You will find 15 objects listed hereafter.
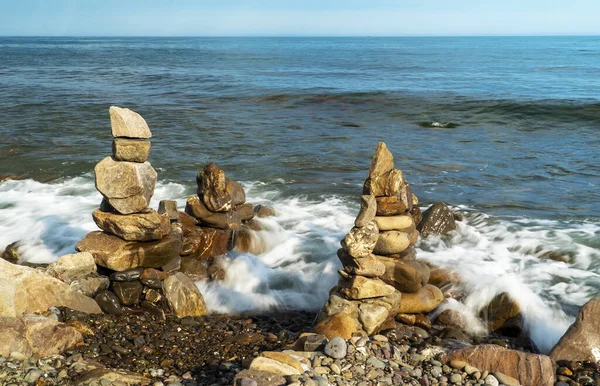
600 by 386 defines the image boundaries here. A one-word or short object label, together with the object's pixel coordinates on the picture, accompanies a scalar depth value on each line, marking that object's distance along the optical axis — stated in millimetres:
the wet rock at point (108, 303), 10312
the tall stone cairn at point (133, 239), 10398
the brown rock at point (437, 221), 13789
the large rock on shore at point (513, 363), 7953
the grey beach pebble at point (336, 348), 7801
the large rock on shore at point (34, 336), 8117
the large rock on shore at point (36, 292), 9328
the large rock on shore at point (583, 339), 8750
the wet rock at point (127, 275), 10629
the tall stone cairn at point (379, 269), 9523
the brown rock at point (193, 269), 11719
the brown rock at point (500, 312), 10344
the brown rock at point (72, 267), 10375
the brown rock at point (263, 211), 14719
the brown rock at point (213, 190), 12305
